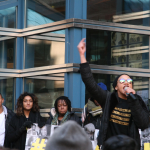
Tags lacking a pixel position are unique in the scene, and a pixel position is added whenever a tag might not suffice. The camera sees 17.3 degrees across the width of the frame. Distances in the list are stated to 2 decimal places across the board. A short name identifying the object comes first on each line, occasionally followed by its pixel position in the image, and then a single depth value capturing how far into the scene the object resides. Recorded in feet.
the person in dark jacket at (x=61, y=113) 27.62
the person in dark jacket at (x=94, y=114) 26.05
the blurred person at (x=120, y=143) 9.52
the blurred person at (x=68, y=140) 8.24
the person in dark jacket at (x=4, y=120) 29.24
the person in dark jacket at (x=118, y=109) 19.25
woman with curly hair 28.32
